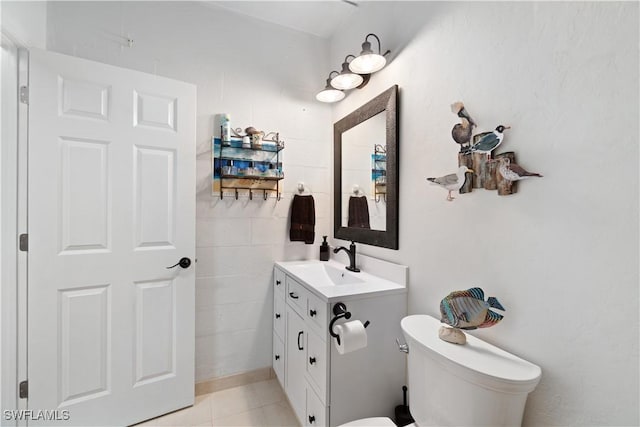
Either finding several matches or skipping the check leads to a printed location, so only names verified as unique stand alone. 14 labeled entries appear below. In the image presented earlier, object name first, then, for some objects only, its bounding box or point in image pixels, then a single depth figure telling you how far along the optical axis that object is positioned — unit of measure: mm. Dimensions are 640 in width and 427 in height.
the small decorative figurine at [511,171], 936
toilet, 842
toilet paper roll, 1119
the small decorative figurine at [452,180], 1155
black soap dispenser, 2191
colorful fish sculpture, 968
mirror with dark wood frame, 1601
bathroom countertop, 1351
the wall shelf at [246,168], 1925
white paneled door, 1453
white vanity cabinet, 1310
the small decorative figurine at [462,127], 1143
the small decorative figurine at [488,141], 1025
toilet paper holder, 1216
